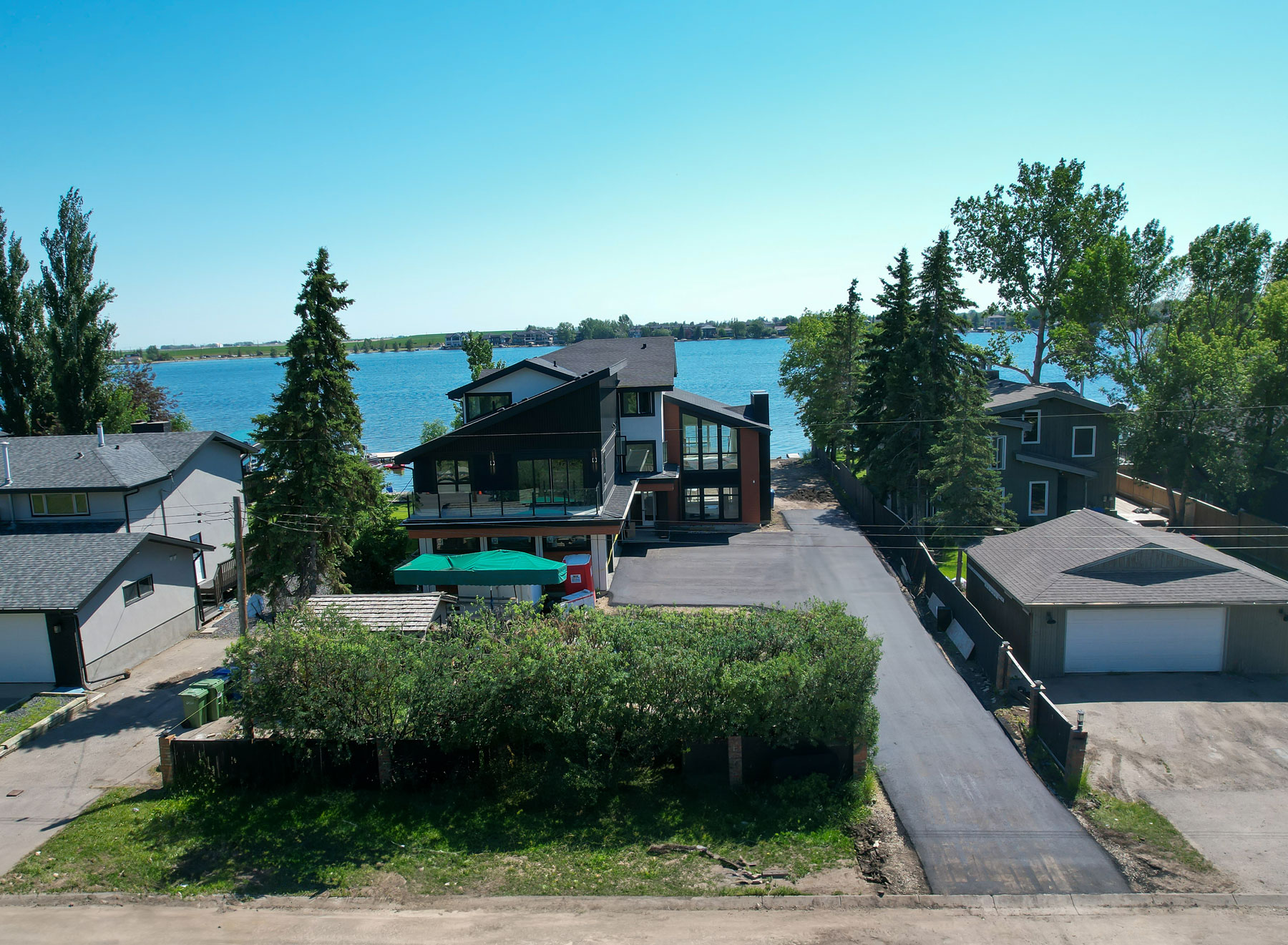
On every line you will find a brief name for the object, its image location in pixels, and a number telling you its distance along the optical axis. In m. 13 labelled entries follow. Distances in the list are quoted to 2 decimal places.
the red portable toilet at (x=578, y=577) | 24.39
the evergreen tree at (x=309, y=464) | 21.23
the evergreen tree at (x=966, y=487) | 28.06
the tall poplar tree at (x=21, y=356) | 36.62
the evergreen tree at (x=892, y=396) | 33.00
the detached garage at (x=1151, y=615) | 18.61
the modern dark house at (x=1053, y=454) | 34.09
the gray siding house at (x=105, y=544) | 19.66
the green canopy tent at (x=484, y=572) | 20.72
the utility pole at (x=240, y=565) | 17.40
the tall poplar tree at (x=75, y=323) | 37.12
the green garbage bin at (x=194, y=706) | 16.19
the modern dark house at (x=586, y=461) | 25.55
